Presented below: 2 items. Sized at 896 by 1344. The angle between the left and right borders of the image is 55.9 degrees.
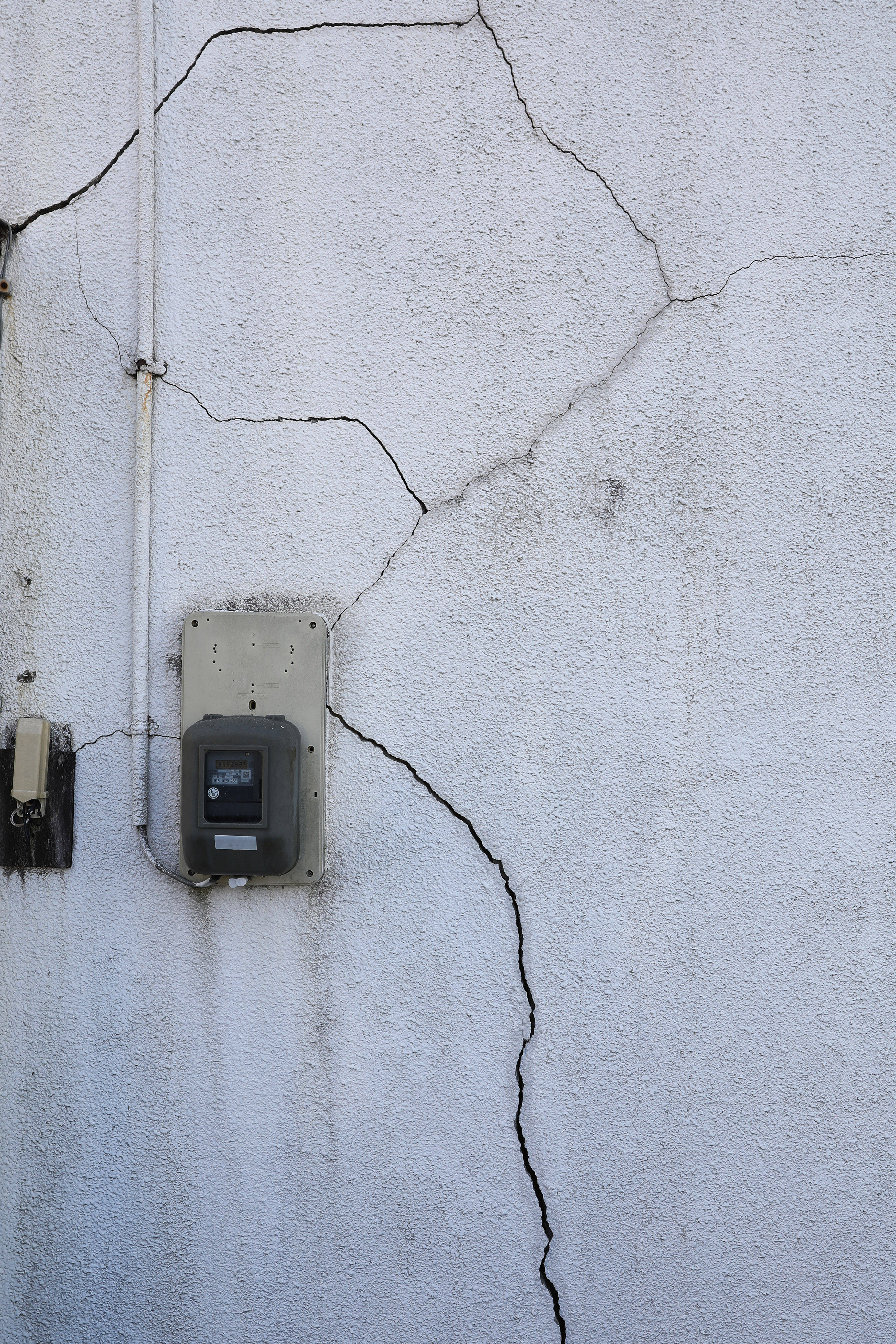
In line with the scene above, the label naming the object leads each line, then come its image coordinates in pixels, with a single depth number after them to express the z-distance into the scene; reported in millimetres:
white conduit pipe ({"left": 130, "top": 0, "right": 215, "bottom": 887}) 1562
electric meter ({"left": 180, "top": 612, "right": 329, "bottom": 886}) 1473
